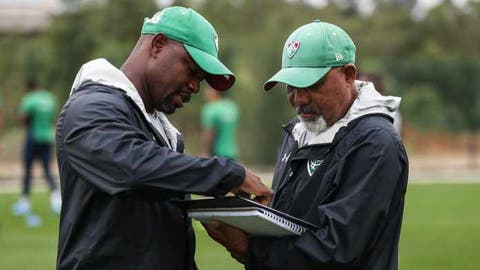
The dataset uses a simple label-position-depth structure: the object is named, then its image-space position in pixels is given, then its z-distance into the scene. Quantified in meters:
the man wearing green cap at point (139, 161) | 7.95
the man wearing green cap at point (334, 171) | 8.36
